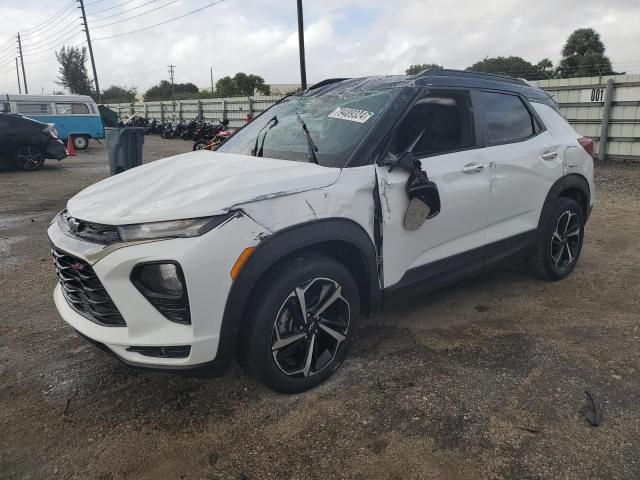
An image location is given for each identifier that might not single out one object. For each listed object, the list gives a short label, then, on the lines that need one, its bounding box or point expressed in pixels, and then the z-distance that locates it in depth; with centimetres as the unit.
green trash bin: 817
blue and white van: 1827
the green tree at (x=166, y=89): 7112
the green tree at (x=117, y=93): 6851
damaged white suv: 225
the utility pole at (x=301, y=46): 1895
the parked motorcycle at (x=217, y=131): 1658
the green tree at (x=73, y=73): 6581
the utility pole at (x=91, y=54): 4290
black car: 1260
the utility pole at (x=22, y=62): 7150
